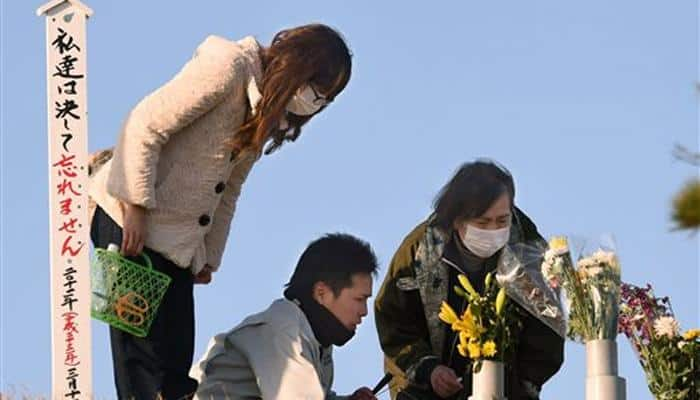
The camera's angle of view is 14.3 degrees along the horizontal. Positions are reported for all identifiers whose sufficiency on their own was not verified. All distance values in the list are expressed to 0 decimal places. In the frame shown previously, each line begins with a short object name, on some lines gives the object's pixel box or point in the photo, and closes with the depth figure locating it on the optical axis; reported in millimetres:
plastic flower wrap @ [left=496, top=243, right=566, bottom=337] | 10778
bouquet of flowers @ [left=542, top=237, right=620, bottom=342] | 10197
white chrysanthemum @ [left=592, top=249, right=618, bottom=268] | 10358
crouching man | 9395
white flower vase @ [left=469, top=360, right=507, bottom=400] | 9991
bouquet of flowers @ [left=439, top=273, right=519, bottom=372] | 10251
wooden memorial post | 10434
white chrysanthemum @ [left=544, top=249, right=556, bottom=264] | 10457
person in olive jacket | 11268
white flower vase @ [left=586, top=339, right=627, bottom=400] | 9831
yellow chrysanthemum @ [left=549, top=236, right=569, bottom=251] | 10537
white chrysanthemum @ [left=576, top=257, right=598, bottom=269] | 10373
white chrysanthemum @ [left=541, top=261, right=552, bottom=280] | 10503
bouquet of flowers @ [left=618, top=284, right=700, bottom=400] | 11596
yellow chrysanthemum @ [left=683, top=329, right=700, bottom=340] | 11688
